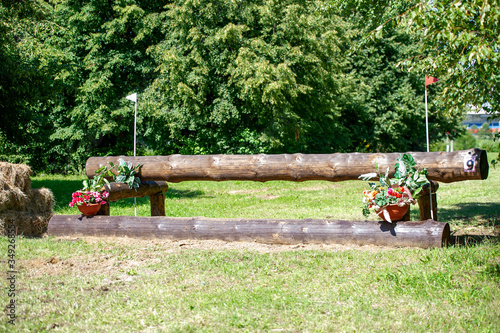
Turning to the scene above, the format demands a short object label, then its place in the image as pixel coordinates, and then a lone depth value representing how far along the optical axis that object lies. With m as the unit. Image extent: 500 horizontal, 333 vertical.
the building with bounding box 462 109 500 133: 116.57
